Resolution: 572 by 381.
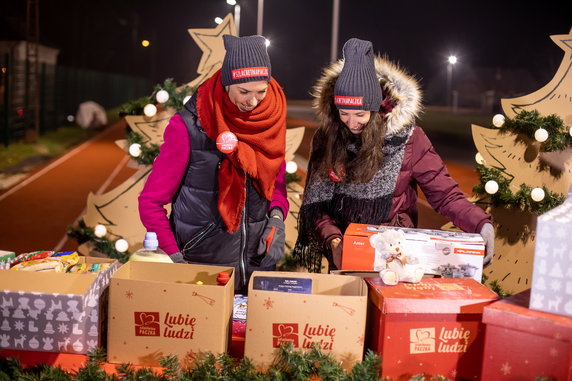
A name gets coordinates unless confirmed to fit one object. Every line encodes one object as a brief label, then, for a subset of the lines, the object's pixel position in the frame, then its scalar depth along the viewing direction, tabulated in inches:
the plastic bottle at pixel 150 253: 87.5
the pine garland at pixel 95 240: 191.9
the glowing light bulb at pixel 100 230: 191.3
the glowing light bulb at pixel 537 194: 165.8
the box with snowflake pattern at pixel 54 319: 80.4
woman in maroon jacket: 107.9
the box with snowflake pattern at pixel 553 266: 69.4
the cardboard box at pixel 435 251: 91.0
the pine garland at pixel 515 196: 168.4
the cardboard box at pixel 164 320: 78.1
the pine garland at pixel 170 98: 177.2
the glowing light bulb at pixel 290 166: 187.6
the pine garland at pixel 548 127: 163.2
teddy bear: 81.1
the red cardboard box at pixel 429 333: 75.6
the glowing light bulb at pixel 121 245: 145.8
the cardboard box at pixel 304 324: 76.2
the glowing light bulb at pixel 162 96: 173.8
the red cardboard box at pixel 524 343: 68.7
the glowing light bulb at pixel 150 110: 176.7
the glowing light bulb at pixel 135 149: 181.2
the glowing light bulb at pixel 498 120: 167.8
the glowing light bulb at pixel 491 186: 171.0
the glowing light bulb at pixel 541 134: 161.6
